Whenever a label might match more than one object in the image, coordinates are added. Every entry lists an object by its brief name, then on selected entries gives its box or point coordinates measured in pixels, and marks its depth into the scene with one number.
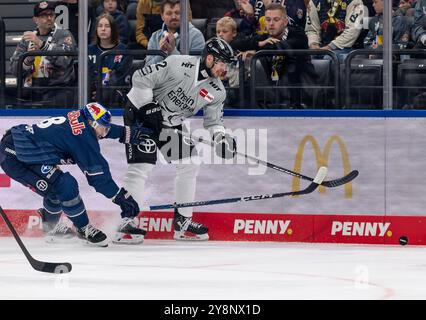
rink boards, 19.19
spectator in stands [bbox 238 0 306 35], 18.89
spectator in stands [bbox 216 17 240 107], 19.09
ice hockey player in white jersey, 19.41
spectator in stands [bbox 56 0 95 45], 19.67
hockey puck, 19.22
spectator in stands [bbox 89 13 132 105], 19.61
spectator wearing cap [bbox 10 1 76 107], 19.72
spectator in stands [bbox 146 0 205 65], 19.55
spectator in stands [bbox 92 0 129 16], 19.39
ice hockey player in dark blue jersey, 18.69
